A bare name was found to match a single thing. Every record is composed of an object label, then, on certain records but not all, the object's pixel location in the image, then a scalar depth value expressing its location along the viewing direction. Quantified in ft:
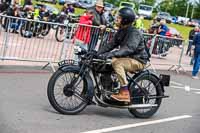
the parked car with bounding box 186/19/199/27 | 274.16
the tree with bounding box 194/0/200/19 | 351.87
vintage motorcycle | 23.82
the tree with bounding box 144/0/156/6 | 341.21
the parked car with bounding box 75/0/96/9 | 230.48
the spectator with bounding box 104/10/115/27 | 79.96
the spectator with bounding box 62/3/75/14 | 89.88
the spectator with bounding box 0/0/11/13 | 77.82
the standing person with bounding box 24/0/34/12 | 75.39
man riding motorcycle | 24.14
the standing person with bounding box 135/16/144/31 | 76.59
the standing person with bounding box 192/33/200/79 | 47.67
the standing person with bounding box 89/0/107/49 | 39.65
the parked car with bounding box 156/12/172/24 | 251.31
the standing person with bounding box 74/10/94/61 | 37.88
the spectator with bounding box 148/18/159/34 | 70.17
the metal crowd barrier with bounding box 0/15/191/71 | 37.50
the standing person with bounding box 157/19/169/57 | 51.19
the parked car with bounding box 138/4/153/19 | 265.95
